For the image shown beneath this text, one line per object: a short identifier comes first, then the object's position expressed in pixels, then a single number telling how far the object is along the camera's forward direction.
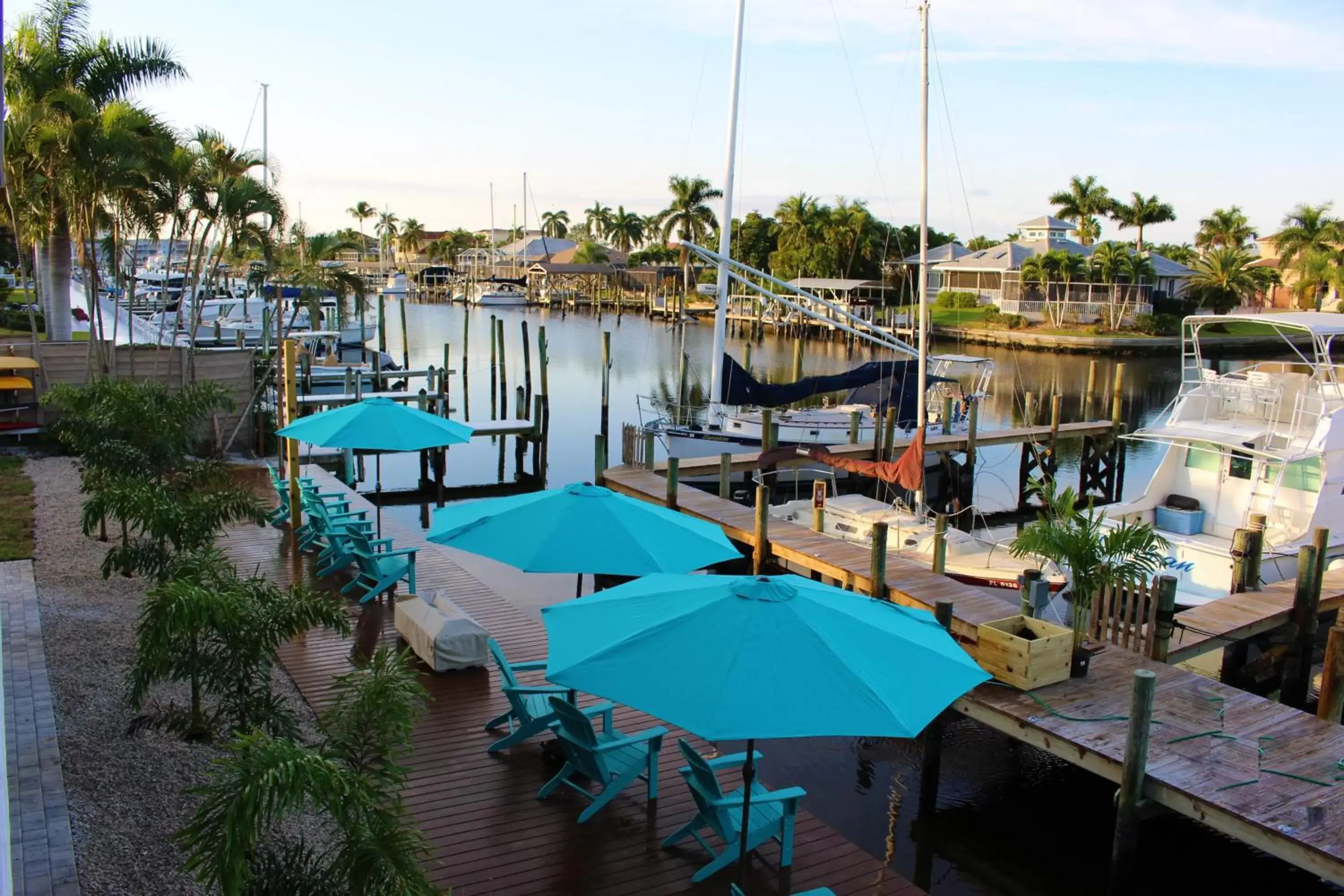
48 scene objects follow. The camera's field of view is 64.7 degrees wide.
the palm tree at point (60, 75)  20.42
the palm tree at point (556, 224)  131.62
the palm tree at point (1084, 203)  84.62
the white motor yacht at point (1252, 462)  17.34
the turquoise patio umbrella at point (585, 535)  8.92
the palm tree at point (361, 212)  146.25
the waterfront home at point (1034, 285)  66.75
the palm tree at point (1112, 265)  65.50
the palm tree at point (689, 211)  79.88
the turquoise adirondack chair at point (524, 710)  8.67
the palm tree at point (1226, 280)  67.69
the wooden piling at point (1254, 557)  14.41
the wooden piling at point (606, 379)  35.72
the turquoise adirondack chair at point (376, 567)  12.72
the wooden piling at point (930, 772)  11.02
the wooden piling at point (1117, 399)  27.98
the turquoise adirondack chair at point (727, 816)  7.30
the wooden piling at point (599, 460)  21.03
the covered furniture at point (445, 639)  10.60
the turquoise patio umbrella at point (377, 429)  12.88
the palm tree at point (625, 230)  110.75
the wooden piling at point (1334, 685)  11.05
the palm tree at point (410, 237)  153.75
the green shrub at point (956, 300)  74.00
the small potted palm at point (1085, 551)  10.93
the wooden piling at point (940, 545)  14.83
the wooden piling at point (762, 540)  15.86
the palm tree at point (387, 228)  155.12
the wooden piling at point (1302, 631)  13.62
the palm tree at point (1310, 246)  70.44
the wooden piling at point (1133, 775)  8.85
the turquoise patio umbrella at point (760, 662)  5.64
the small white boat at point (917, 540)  15.91
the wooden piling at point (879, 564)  13.16
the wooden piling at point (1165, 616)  11.50
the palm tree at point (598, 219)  113.88
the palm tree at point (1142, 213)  83.50
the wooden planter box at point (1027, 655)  10.45
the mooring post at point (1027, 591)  11.56
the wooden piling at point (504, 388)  37.12
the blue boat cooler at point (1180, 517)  18.17
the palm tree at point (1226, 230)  83.62
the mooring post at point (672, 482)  18.30
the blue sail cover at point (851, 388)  26.22
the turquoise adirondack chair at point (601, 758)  7.95
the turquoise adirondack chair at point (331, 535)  13.62
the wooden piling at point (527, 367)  36.41
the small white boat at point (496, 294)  98.06
